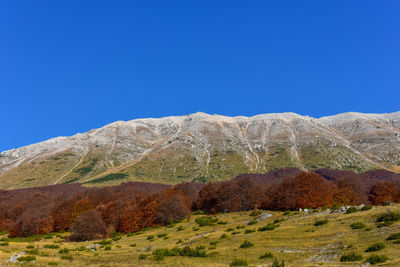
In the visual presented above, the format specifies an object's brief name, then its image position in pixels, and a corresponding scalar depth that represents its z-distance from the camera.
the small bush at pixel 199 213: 95.56
